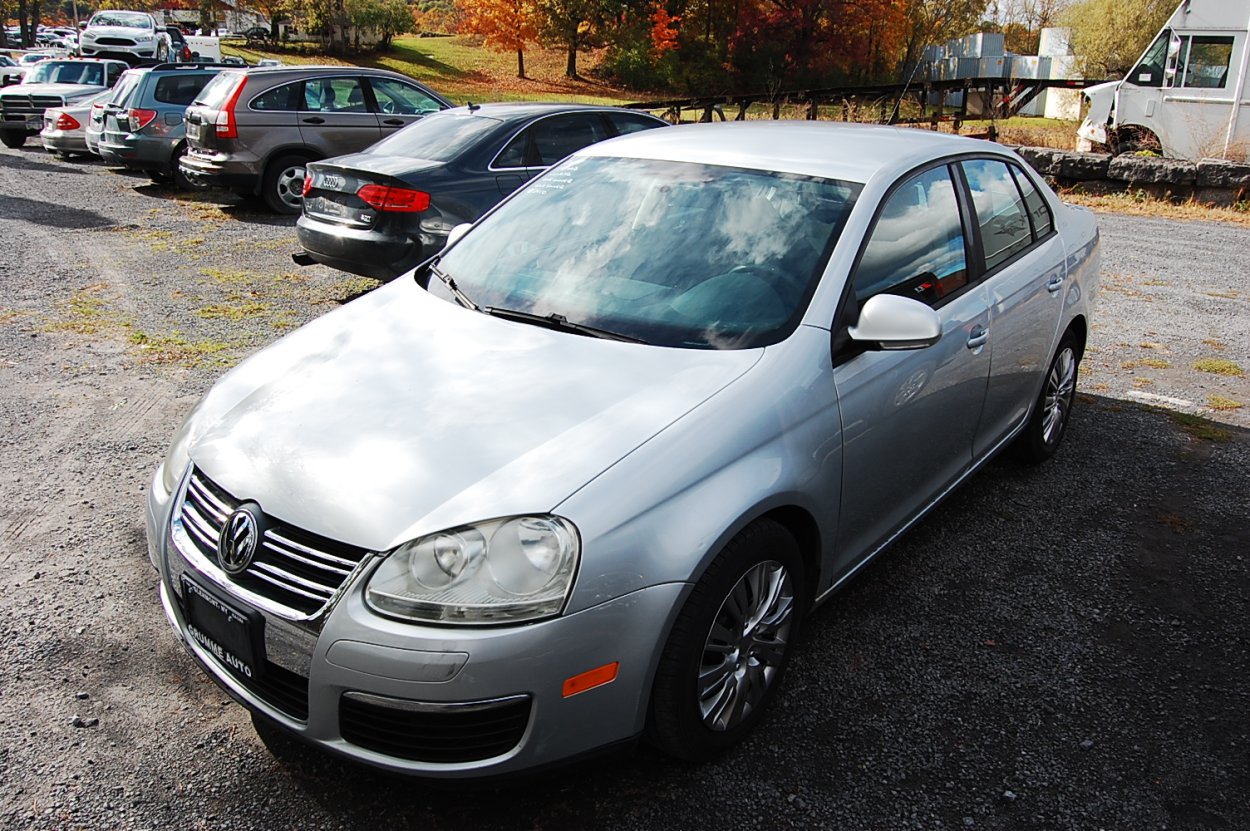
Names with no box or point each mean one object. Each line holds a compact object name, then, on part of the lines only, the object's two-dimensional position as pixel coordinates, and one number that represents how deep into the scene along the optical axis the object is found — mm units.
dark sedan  7188
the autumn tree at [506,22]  44031
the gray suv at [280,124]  11540
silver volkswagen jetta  2262
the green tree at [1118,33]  43719
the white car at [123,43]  29672
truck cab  15234
